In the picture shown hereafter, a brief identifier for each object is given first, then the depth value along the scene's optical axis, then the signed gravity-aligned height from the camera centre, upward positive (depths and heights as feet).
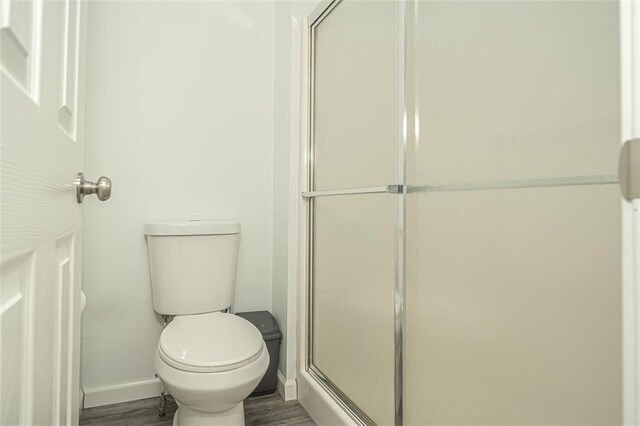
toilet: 3.89 -1.39
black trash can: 5.73 -2.02
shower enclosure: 2.16 -0.01
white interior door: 1.22 +0.02
